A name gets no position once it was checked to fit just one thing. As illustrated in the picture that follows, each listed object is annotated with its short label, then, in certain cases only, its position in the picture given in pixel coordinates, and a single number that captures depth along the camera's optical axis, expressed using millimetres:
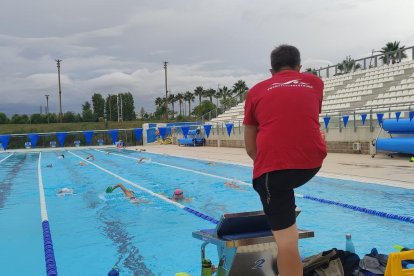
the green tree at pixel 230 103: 34750
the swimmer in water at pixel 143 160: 18419
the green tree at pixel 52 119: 70862
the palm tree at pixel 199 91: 90875
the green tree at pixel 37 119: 70625
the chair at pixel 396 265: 2533
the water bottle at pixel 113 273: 3154
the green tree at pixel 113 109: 90188
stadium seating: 18888
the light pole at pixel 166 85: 63616
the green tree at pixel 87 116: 76562
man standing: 2285
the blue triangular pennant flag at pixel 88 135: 32625
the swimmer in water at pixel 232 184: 9992
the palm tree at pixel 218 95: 86438
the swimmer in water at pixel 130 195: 8469
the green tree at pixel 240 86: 75125
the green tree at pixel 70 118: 70875
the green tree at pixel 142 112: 97125
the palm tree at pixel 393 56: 24048
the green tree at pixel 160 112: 92500
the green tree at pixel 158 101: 100369
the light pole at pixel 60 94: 57644
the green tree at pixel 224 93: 82812
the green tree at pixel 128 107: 95250
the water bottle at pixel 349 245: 3552
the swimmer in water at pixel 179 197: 8533
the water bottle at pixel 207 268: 2993
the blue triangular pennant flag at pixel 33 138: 31884
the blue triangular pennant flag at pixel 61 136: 31903
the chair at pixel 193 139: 30203
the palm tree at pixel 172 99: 95250
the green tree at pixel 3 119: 77669
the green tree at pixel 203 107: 83012
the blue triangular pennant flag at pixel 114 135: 32762
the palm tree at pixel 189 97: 93750
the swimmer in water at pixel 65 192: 10109
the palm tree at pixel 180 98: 94025
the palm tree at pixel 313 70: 28703
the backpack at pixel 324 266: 2832
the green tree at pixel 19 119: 74562
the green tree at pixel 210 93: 89500
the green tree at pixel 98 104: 99000
